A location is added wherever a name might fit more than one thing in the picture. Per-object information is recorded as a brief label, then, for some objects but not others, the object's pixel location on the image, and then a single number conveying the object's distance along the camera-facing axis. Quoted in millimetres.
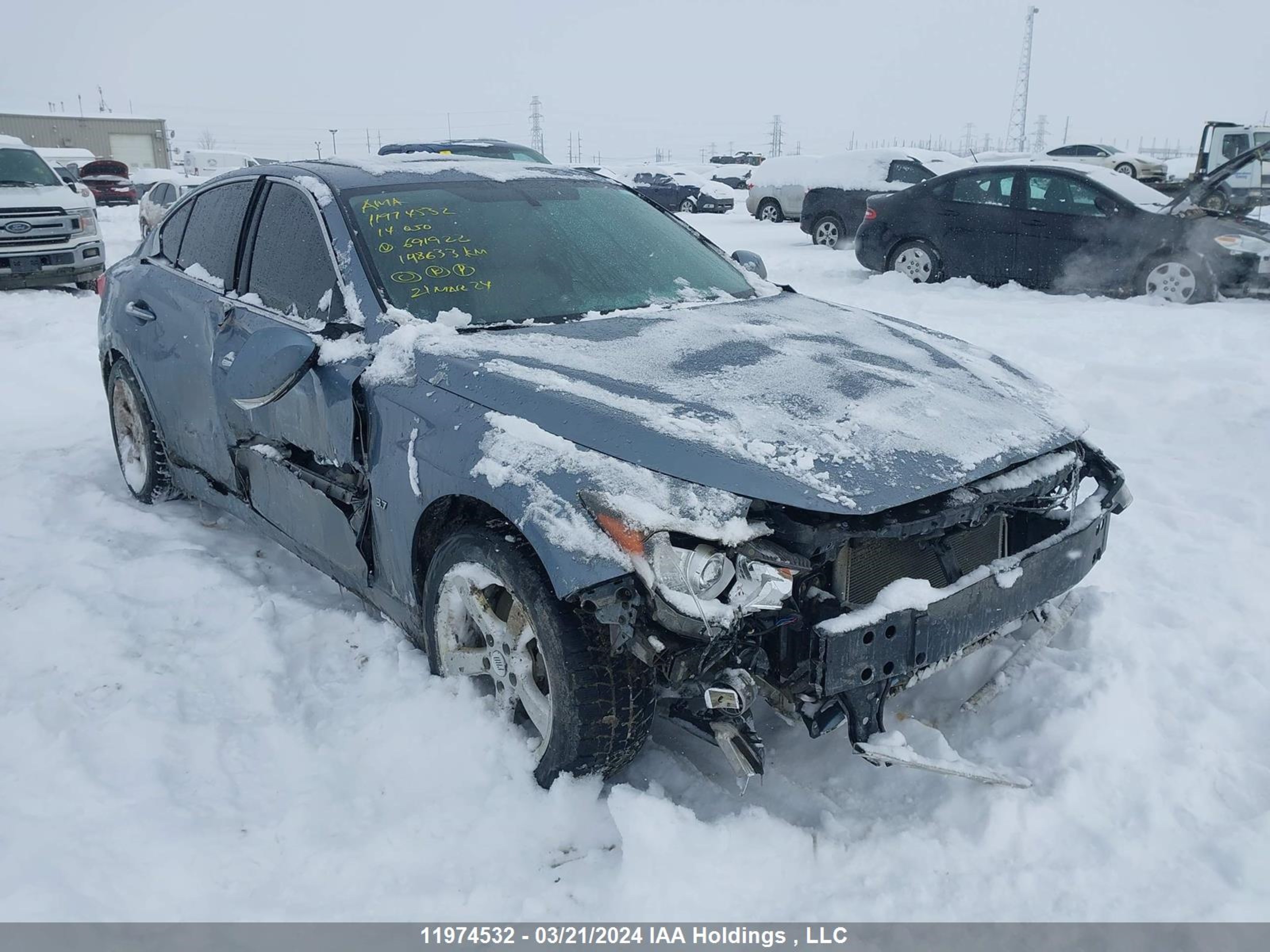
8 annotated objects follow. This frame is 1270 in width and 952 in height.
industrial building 55219
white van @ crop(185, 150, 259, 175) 41438
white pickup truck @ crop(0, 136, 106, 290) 10898
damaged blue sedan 2334
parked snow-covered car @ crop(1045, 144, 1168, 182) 23094
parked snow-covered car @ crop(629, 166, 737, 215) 24609
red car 28797
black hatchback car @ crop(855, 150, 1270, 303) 9047
